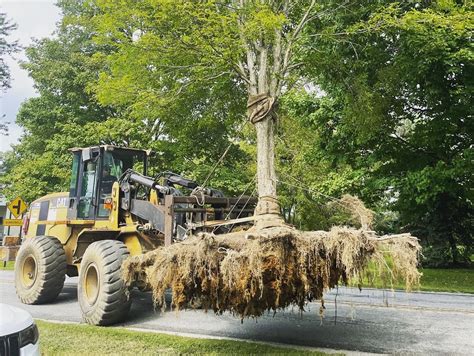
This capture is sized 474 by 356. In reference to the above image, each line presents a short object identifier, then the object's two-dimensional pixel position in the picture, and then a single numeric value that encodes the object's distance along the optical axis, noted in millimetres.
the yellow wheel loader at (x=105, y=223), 6535
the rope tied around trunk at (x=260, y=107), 6484
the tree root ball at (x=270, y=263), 4227
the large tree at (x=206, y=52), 6570
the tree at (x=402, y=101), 8992
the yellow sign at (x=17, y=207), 15906
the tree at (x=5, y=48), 10395
